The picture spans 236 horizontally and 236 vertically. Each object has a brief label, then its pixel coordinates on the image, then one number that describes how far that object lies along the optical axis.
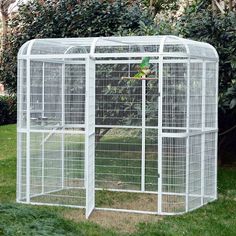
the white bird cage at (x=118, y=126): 6.86
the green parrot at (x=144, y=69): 7.05
